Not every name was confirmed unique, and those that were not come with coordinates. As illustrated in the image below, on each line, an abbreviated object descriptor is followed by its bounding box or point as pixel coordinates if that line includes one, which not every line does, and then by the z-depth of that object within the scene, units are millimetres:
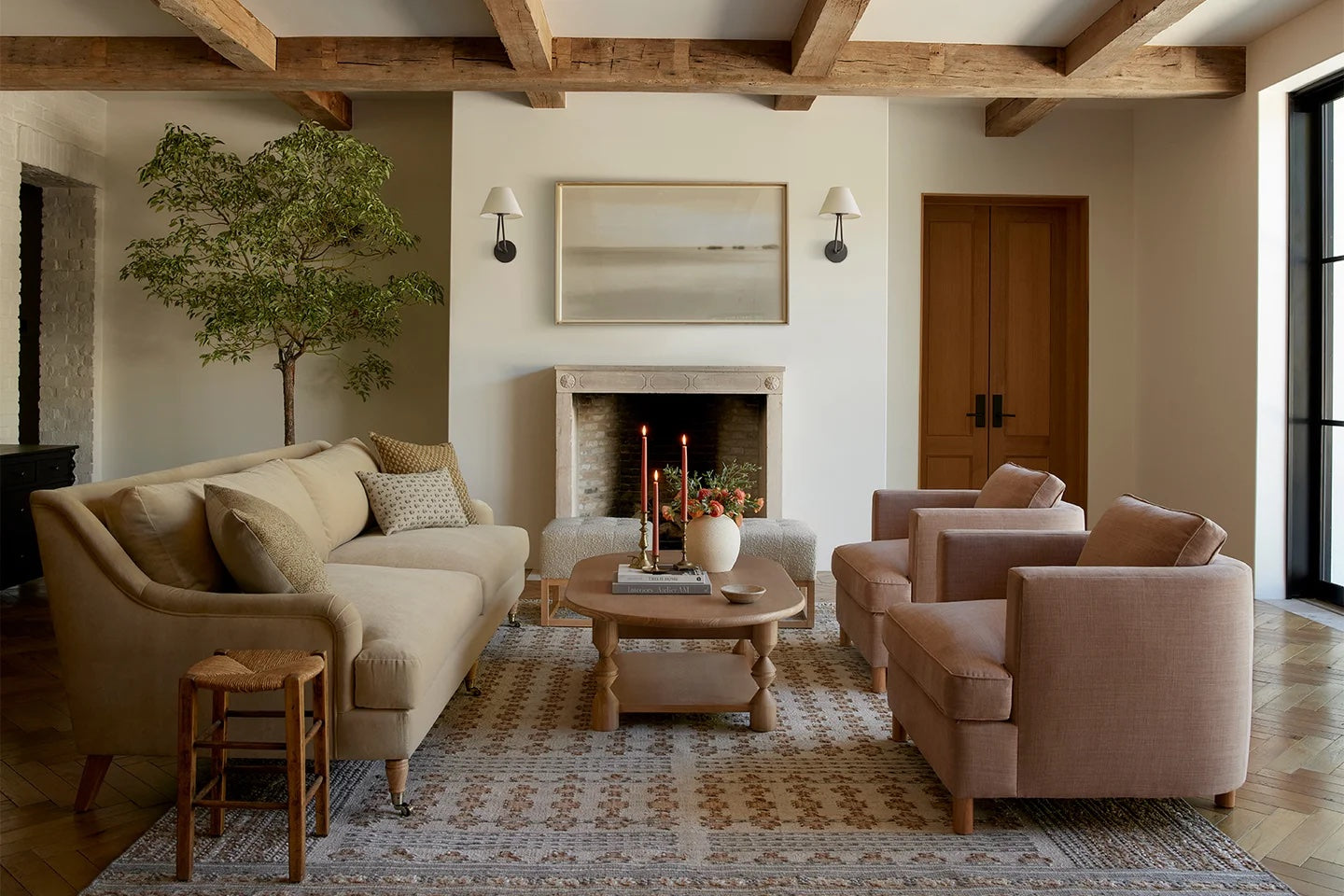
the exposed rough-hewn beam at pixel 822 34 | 4223
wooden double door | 6680
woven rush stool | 2174
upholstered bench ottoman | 4613
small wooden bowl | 3199
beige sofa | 2520
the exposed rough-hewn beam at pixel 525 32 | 4219
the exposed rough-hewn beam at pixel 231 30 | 4160
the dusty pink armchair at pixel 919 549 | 3607
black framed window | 4969
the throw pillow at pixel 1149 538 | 2516
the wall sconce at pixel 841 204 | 5430
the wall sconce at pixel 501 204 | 5383
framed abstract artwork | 5809
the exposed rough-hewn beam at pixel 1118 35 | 4246
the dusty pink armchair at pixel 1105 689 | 2396
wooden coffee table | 3078
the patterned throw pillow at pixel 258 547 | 2619
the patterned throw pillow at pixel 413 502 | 4258
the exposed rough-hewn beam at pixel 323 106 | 5660
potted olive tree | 5457
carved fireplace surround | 5641
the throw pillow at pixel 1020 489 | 3748
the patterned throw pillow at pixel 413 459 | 4566
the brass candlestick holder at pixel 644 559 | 3611
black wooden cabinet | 4977
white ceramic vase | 3586
